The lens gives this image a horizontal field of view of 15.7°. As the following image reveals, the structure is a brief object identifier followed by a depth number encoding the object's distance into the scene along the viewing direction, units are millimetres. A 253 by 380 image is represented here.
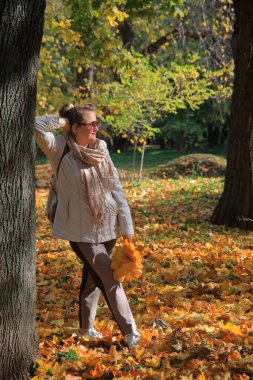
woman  6758
